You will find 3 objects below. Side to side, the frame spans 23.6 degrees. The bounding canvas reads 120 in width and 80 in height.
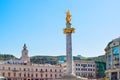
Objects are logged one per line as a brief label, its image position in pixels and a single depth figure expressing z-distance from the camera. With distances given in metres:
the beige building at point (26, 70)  117.31
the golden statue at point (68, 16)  71.57
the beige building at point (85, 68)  140.88
